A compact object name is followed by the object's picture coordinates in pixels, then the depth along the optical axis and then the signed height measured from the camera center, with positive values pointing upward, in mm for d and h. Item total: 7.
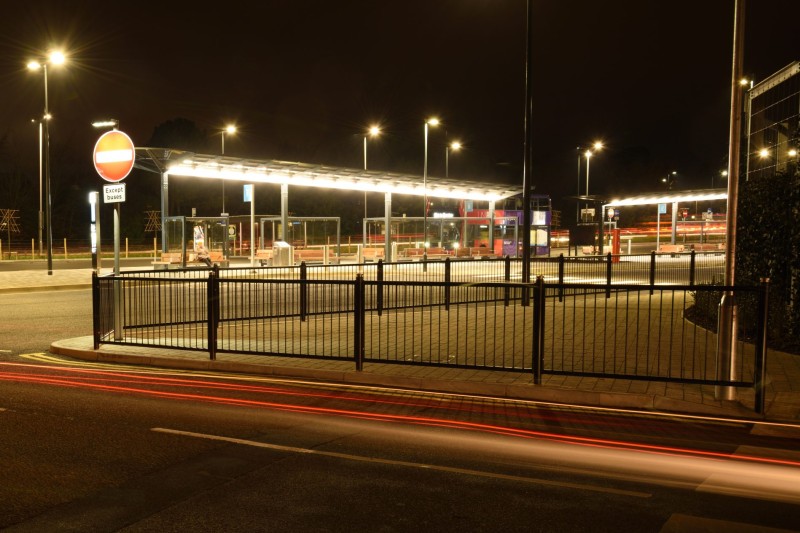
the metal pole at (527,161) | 16516 +1856
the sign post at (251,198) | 34747 +1950
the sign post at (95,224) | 16234 +248
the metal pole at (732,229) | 7828 +106
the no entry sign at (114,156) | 12367 +1411
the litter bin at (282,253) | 32969 -836
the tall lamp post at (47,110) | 25400 +5245
